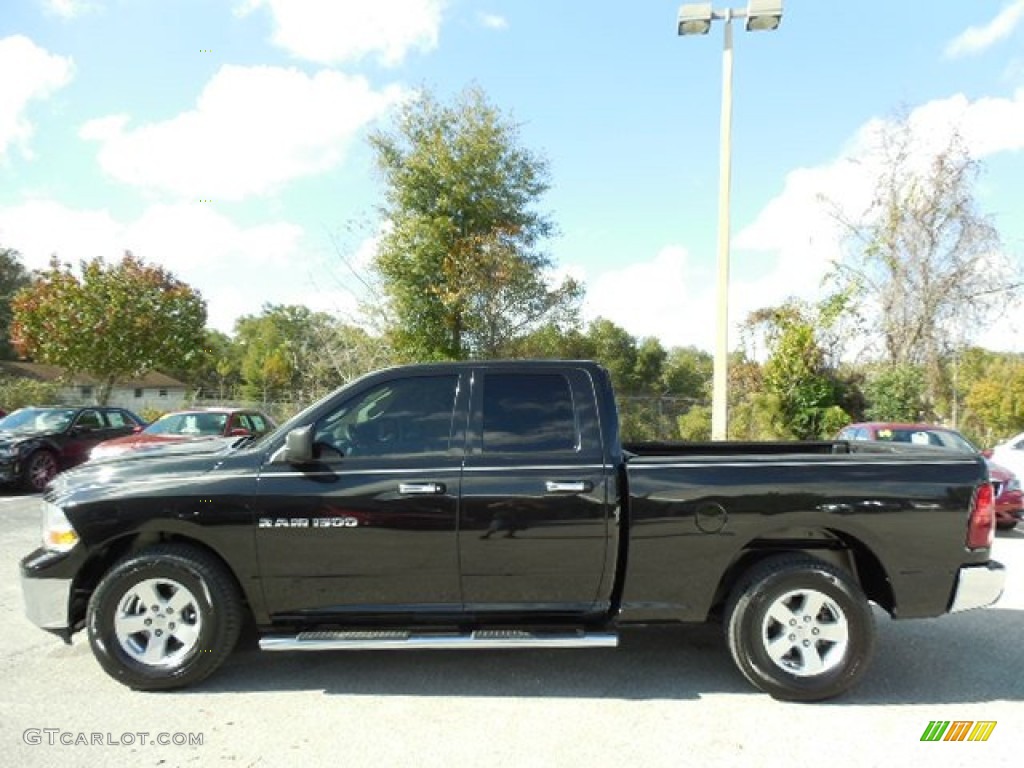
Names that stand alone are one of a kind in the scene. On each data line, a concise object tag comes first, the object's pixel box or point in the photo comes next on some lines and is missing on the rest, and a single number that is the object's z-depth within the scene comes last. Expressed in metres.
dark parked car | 11.55
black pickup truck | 3.96
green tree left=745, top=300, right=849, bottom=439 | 16.55
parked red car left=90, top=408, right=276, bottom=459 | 10.47
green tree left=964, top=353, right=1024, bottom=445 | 25.65
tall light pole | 11.32
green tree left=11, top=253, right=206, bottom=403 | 24.42
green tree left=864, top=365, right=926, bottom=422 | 16.70
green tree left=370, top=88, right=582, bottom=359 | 17.53
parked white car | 10.00
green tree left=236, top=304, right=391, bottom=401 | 20.17
